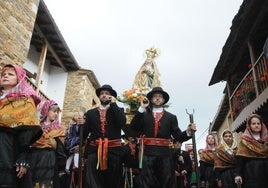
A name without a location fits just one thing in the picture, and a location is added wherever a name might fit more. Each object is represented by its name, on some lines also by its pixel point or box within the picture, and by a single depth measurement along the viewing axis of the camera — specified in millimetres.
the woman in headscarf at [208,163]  6547
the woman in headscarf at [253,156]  4477
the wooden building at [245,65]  7883
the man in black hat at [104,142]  4039
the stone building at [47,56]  7438
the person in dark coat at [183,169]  5748
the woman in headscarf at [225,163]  5691
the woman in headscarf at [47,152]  4234
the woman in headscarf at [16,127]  2989
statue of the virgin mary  9680
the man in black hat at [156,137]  4094
